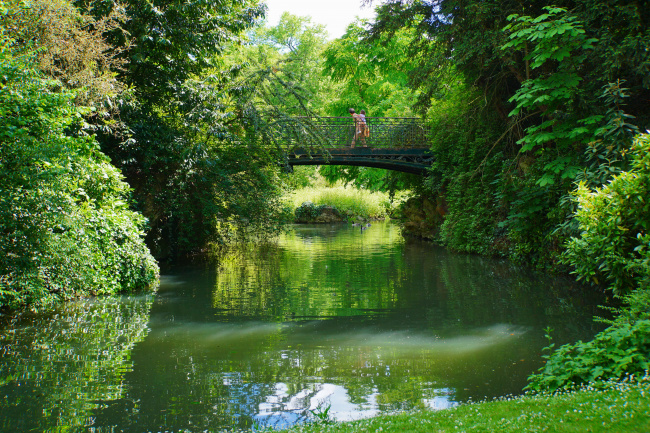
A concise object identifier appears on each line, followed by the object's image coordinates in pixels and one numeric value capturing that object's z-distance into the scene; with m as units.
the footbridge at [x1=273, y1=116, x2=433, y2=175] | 20.83
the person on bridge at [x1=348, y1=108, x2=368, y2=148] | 21.16
